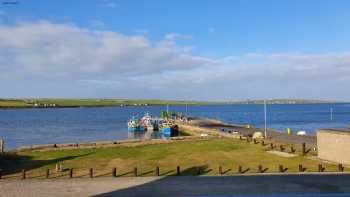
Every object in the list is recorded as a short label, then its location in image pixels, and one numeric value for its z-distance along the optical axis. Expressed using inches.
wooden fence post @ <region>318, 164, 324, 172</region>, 1289.4
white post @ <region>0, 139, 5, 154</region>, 1798.7
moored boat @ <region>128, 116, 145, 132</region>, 4719.5
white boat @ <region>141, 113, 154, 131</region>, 4784.0
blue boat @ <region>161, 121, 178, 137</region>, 4074.8
